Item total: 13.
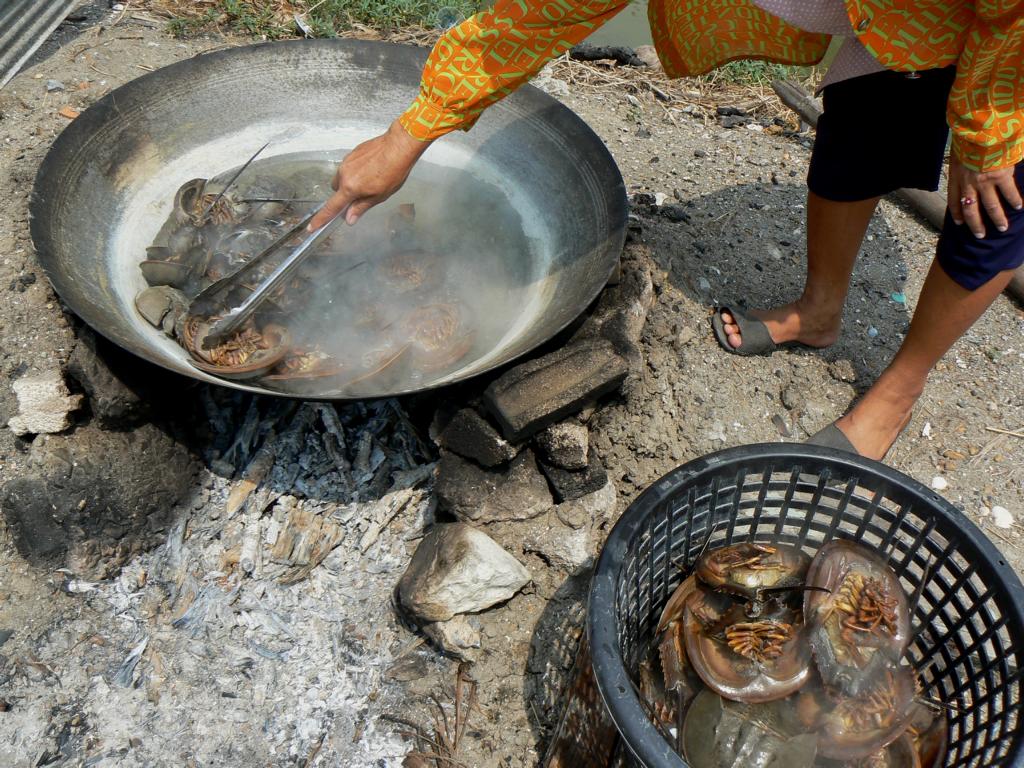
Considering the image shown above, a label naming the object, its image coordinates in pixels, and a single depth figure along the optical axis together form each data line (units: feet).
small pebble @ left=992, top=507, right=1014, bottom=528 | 9.20
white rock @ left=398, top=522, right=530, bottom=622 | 7.87
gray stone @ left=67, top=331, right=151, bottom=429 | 8.36
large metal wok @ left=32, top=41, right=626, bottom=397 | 8.32
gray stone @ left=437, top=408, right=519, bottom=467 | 8.07
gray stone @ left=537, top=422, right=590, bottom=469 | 8.19
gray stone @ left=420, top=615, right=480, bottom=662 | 7.99
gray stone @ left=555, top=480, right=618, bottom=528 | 8.46
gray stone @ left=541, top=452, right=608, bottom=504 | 8.42
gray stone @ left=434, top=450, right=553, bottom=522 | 8.27
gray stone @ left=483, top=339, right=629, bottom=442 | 7.82
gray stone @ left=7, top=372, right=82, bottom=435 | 8.38
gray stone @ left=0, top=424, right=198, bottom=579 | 8.29
